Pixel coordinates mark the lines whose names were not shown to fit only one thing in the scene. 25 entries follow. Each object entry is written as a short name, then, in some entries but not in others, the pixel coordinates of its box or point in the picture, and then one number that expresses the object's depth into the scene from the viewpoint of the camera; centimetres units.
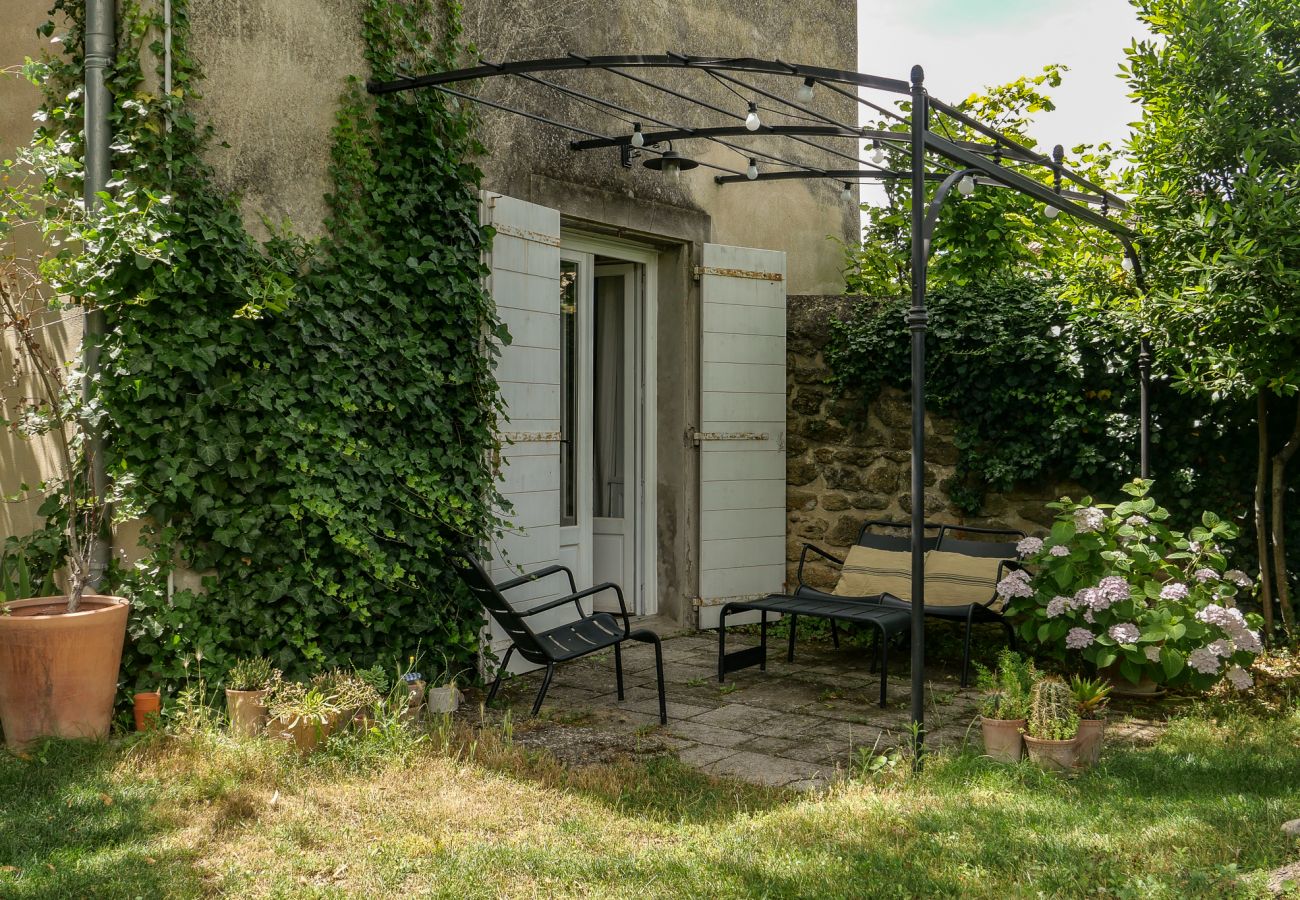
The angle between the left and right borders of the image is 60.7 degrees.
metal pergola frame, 401
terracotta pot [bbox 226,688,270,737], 412
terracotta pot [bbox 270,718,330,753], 402
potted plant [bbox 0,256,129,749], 394
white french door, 664
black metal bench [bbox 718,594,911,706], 514
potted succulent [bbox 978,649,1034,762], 403
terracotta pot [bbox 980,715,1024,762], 403
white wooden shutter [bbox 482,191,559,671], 558
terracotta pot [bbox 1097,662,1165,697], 520
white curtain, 720
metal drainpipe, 419
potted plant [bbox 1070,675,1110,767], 407
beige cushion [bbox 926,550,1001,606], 588
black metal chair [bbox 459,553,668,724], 459
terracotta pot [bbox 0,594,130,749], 393
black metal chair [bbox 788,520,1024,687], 548
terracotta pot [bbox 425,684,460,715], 482
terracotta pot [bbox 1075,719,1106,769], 405
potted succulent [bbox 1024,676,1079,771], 396
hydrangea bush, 486
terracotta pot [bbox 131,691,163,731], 414
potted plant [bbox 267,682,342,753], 401
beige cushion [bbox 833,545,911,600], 619
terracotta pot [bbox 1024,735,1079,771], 395
